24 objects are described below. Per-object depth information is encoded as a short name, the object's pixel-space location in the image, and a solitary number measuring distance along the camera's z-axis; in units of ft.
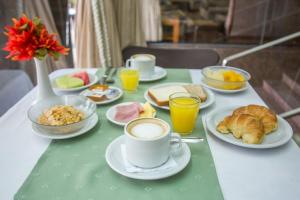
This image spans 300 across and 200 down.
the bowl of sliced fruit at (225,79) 3.55
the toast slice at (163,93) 3.09
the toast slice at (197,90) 3.17
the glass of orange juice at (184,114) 2.57
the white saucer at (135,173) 1.97
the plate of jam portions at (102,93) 3.20
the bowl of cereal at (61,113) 2.48
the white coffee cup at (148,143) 1.98
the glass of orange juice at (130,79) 3.50
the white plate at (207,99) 3.07
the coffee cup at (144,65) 3.90
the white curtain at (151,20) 9.44
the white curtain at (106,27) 5.62
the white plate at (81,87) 3.49
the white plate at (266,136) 2.34
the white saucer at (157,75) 3.87
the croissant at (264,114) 2.57
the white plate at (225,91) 3.50
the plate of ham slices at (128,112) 2.77
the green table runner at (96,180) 1.87
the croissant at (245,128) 2.36
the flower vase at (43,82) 2.96
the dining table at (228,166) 1.93
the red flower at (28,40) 2.56
